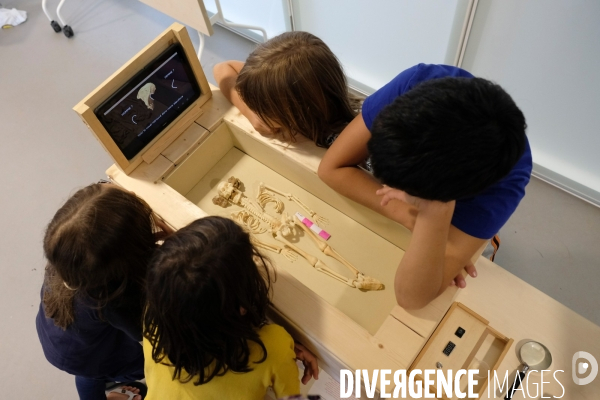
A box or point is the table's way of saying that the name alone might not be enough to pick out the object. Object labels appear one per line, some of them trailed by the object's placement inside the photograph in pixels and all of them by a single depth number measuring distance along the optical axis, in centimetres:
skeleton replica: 111
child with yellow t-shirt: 73
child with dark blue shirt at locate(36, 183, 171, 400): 87
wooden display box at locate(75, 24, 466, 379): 91
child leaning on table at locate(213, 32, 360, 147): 105
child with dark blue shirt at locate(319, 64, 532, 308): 68
